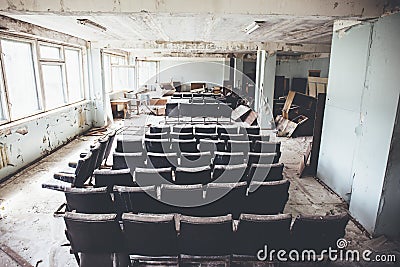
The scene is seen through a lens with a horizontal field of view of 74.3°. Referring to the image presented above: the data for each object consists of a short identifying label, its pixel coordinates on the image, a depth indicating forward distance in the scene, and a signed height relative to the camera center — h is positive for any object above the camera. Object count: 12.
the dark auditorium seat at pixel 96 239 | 2.05 -1.32
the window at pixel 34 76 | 4.47 -0.04
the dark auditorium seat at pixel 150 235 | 2.02 -1.25
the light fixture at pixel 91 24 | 4.34 +0.87
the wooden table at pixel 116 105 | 9.97 -1.11
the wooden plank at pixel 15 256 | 2.48 -1.74
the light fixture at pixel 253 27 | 4.41 +0.89
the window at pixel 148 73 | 15.57 +0.16
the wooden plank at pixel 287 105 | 8.21 -0.85
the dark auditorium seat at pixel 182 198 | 2.52 -1.20
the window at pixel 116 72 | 10.52 +0.12
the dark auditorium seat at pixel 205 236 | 2.01 -1.25
